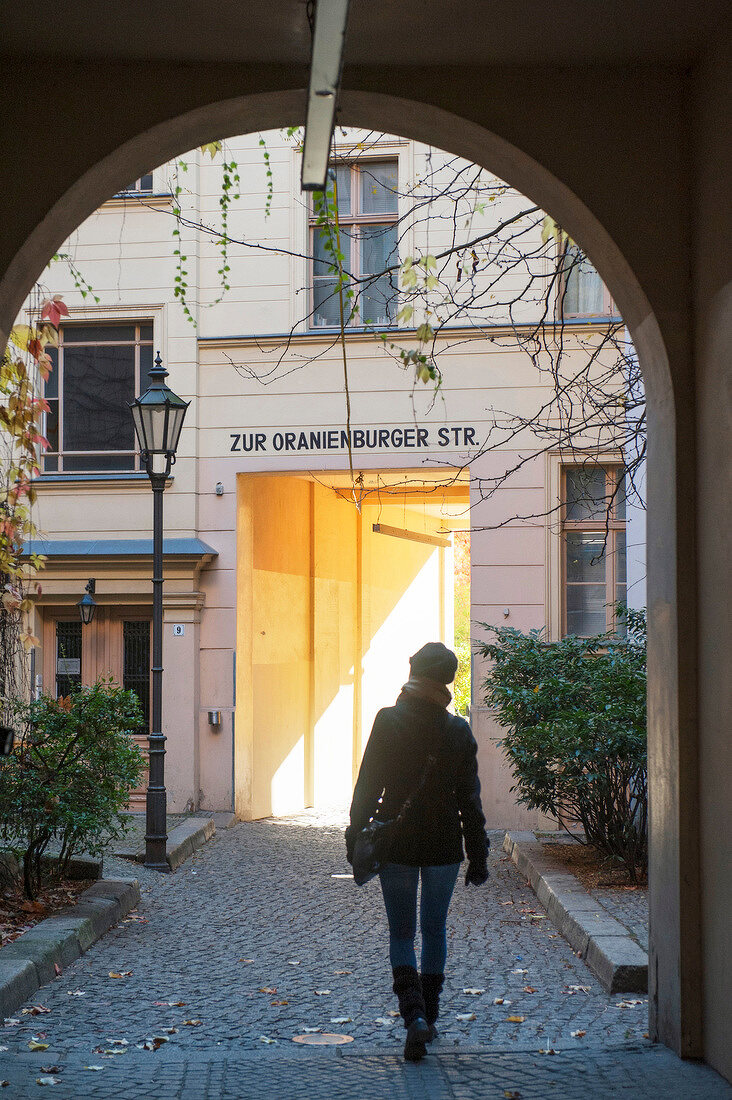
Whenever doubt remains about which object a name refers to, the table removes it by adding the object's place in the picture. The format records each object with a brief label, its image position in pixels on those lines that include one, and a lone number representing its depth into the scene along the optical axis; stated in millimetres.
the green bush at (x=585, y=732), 9359
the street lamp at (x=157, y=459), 11227
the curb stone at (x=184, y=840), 11453
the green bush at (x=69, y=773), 8359
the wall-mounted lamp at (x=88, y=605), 15078
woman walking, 5258
